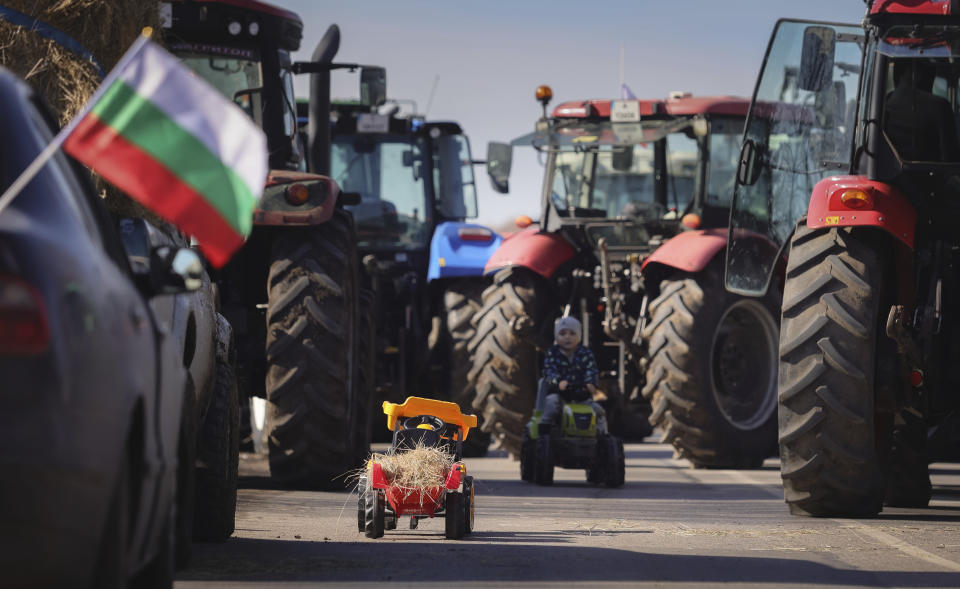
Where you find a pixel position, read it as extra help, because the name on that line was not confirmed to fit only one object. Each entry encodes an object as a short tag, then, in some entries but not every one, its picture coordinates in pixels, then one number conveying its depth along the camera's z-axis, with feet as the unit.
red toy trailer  54.75
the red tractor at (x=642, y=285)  96.32
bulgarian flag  31.83
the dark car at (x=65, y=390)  25.44
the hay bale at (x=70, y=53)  58.90
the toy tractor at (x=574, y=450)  82.23
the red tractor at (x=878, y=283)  60.64
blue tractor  100.58
